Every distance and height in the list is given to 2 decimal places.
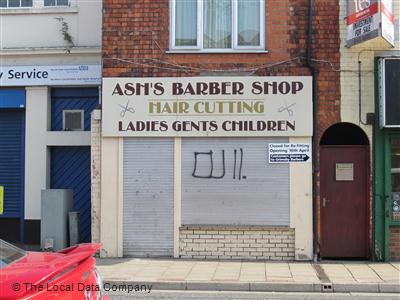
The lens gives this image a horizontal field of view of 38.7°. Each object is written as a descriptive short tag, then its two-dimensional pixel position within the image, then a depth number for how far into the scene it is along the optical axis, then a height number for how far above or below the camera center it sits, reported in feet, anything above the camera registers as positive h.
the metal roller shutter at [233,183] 35.73 -0.72
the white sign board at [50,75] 41.11 +6.98
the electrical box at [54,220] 36.70 -3.16
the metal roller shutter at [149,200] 36.22 -1.82
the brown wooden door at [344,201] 35.73 -1.82
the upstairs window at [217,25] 36.94 +9.62
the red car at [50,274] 11.54 -2.24
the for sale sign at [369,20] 32.30 +8.93
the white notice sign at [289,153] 35.50 +1.19
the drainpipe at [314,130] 35.37 +2.63
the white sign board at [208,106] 35.73 +4.16
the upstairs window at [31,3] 42.11 +12.48
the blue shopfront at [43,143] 41.55 +2.06
